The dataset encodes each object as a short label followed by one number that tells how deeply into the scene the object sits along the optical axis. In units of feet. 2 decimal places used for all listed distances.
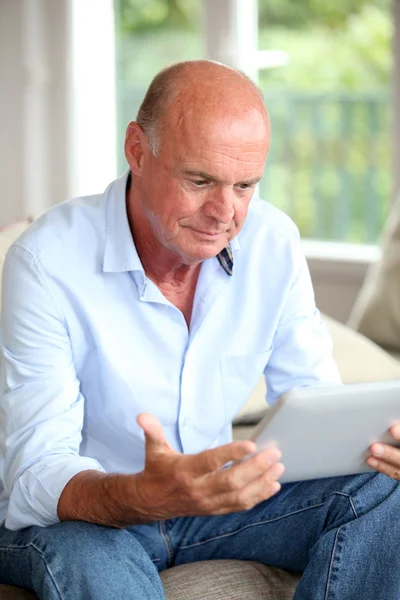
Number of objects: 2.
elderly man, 6.19
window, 12.43
